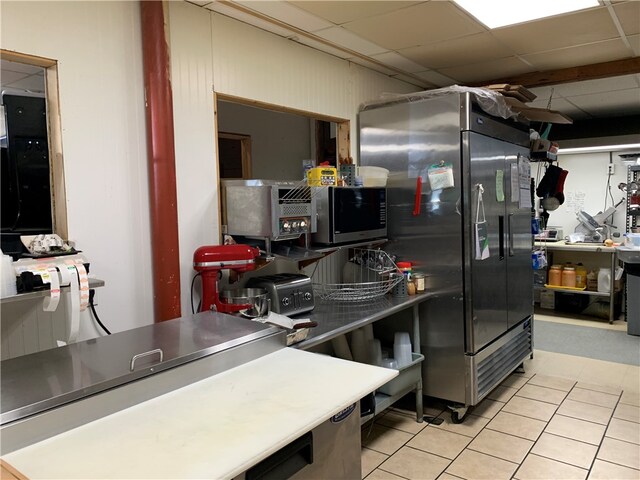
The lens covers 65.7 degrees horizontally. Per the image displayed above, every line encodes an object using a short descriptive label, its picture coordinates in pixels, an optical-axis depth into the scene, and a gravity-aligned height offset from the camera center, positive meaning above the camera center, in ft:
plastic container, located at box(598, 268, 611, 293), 18.31 -3.01
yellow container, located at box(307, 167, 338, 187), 9.44 +0.58
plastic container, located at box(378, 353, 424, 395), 10.08 -3.61
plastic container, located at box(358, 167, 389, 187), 10.85 +0.67
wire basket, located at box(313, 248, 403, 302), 10.23 -1.60
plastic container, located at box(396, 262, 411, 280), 10.83 -1.38
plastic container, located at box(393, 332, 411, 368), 10.43 -3.05
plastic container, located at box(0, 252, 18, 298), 5.09 -0.65
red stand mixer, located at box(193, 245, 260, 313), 7.66 -0.85
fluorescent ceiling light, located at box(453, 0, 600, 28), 8.56 +3.45
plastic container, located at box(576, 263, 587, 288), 19.01 -3.02
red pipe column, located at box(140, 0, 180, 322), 7.23 +0.75
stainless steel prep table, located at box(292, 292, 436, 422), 8.02 -2.00
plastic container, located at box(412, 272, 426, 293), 11.05 -1.75
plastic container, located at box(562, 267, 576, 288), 19.07 -2.96
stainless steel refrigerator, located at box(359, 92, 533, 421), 10.41 -0.36
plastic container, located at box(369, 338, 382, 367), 10.36 -3.08
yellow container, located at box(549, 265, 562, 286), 19.45 -2.94
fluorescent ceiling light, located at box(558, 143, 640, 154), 19.21 +2.06
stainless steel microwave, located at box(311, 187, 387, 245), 9.30 -0.14
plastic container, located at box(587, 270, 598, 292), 18.81 -3.12
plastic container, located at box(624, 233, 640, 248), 16.53 -1.40
